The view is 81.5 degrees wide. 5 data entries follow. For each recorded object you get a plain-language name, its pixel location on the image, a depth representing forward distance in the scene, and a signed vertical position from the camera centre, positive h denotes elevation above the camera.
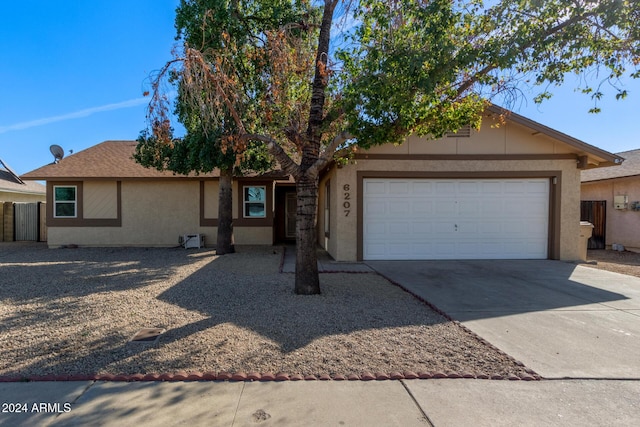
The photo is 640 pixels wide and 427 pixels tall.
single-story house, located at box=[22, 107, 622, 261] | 10.73 +0.41
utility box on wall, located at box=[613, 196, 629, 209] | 14.50 +0.32
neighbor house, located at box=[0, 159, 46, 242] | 18.11 -0.68
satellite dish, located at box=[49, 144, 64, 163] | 18.77 +2.90
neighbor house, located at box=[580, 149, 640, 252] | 14.29 +0.21
